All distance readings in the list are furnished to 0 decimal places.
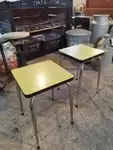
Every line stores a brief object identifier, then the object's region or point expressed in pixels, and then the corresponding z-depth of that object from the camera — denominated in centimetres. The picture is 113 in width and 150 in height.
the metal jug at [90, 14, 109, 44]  251
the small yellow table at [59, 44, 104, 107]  137
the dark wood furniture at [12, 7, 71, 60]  233
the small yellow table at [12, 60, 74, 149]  97
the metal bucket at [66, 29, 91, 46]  238
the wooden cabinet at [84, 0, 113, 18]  301
